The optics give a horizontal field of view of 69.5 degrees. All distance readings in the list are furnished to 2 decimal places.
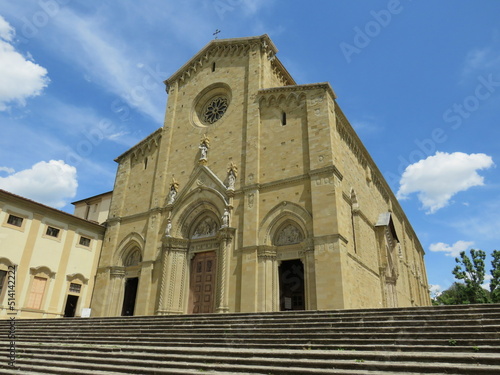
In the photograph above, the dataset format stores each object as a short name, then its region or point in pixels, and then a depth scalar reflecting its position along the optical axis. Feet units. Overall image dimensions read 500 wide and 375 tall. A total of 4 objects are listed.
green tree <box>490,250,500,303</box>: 120.67
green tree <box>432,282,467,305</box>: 129.68
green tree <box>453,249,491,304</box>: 126.96
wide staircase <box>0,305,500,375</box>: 22.77
